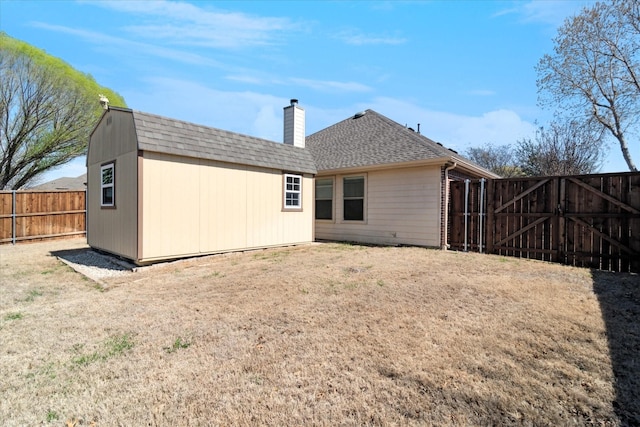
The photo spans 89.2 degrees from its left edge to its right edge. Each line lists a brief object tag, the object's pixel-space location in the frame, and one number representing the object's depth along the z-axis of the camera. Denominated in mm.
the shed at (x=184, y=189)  7102
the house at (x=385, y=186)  9523
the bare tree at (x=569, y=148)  18250
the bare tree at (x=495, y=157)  28545
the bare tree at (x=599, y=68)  15977
